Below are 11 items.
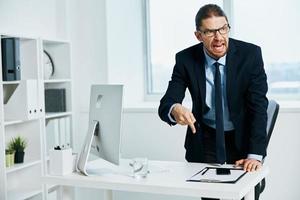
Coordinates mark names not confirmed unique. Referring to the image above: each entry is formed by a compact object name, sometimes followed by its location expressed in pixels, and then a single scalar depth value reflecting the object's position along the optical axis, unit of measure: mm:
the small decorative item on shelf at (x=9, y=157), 3105
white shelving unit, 3163
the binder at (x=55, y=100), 3678
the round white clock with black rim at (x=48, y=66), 3612
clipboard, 2008
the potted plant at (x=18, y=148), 3238
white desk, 1896
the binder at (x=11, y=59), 3010
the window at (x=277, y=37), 3703
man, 2221
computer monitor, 2154
